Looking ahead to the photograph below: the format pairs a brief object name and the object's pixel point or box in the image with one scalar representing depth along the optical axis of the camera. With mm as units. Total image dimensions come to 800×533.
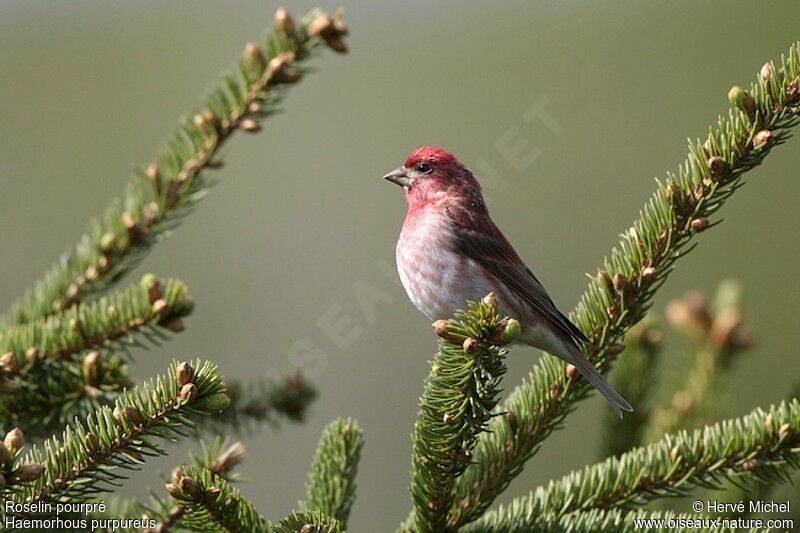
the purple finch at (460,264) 6965
